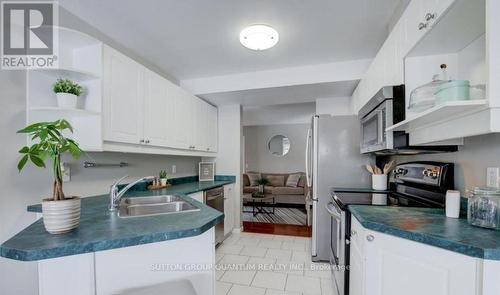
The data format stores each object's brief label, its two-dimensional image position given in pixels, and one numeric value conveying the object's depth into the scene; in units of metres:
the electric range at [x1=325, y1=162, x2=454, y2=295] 1.46
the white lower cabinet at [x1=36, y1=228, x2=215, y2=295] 0.96
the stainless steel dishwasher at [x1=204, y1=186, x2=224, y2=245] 2.92
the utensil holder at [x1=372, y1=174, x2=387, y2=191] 2.28
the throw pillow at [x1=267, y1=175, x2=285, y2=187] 6.35
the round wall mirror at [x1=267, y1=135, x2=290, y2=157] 7.00
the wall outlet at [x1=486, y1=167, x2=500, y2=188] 1.08
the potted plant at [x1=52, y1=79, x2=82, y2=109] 1.59
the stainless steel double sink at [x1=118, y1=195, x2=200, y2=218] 1.85
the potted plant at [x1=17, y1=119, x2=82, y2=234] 0.99
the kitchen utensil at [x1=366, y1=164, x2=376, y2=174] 2.38
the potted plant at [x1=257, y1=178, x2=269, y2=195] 5.80
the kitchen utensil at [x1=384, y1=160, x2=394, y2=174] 2.22
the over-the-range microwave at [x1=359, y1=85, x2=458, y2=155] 1.48
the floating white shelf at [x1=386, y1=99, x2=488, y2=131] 0.91
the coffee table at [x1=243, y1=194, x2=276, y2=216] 5.28
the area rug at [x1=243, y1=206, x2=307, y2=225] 4.57
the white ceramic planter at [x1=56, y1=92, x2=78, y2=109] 1.59
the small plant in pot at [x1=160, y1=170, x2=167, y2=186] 2.84
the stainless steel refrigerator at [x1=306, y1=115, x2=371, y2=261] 2.66
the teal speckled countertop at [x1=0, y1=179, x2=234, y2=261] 0.86
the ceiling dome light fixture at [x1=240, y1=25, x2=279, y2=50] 1.99
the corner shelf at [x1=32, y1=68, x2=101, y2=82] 1.61
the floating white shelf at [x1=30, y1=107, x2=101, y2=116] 1.51
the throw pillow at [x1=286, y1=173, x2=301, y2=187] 6.13
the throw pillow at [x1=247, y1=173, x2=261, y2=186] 6.37
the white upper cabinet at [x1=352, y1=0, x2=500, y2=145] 0.87
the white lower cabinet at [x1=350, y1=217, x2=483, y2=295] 0.85
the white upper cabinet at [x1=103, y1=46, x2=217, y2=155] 1.88
